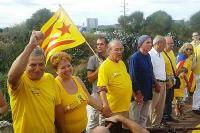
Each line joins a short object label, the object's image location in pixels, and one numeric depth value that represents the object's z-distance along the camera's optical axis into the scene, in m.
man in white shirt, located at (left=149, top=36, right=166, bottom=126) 4.57
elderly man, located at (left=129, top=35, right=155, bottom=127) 4.20
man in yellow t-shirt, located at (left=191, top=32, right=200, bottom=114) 5.28
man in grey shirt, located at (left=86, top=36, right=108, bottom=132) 3.94
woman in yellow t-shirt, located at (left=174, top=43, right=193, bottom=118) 5.32
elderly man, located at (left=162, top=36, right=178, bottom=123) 4.96
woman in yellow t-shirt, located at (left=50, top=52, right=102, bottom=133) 2.69
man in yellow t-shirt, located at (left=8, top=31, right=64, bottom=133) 2.43
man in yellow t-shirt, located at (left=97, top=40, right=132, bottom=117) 3.66
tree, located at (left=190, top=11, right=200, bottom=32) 25.79
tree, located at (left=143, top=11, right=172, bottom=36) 20.94
